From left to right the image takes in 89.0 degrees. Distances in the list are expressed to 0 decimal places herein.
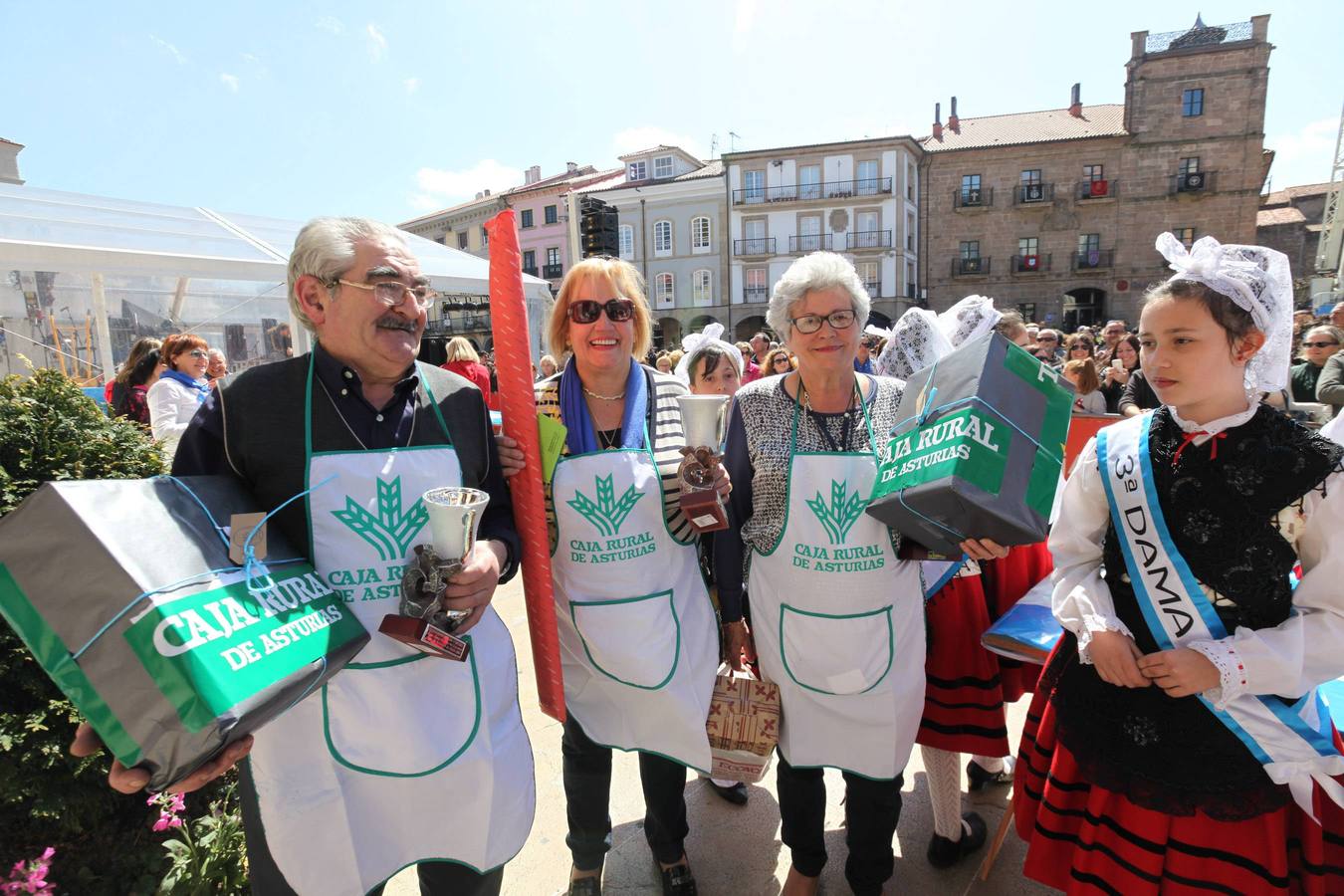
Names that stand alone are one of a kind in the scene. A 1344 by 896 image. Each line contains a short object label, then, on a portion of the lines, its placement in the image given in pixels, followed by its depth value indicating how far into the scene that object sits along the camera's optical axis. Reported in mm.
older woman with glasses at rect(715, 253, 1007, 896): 1962
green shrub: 1850
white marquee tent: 6445
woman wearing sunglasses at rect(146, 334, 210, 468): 4559
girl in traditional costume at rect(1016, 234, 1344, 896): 1448
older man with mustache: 1503
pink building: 36094
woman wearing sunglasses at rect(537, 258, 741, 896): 1994
